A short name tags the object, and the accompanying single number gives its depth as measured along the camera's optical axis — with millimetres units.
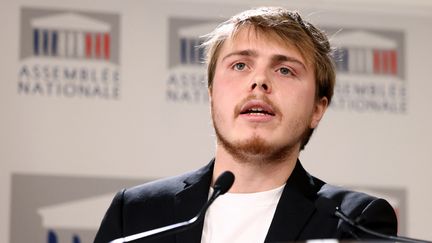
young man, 6266
